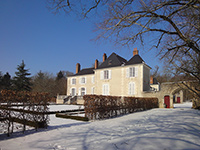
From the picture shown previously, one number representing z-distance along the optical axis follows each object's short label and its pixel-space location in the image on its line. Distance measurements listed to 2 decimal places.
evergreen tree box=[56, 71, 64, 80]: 49.76
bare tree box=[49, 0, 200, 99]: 3.89
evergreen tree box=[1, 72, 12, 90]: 31.79
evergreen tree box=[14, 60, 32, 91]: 27.80
